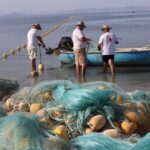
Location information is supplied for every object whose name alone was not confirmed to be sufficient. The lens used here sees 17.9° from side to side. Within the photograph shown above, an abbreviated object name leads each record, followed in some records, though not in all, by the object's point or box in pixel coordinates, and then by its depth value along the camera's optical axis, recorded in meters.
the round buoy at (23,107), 5.82
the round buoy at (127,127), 4.98
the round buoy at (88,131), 4.92
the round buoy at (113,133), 4.71
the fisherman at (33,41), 13.43
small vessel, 14.73
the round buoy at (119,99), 5.42
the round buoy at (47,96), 5.77
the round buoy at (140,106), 5.47
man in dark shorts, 12.43
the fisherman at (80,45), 12.21
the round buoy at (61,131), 4.64
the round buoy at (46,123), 4.71
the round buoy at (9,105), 6.03
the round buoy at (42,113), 5.13
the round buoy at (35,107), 5.54
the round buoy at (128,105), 5.36
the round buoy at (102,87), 5.57
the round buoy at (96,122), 4.92
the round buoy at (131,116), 5.15
